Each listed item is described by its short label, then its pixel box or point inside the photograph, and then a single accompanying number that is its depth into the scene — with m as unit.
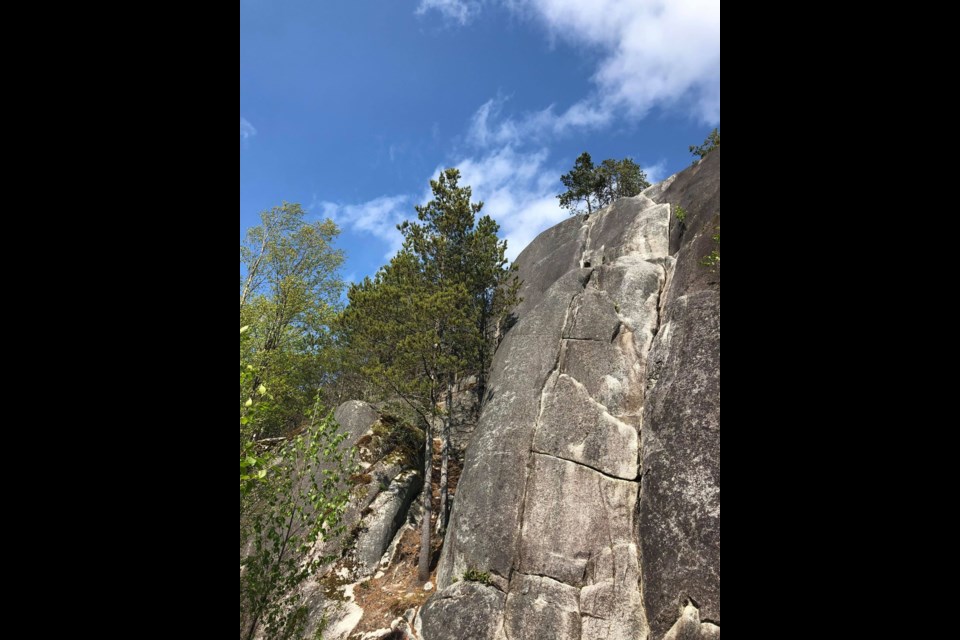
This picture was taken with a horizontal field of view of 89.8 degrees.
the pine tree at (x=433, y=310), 18.09
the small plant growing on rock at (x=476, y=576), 13.87
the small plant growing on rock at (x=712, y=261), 16.88
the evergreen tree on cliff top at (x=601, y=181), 40.44
